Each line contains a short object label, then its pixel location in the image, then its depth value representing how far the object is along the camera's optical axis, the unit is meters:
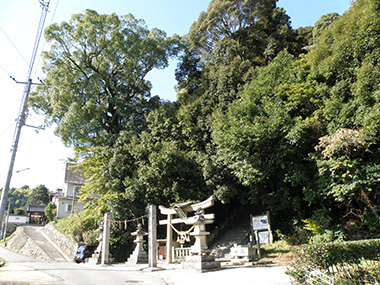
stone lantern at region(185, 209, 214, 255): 9.88
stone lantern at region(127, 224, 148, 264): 13.36
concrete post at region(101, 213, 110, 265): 13.35
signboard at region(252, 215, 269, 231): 12.35
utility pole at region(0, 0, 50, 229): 8.88
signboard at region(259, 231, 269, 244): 13.71
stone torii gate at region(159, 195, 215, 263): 11.86
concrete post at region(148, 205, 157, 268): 10.62
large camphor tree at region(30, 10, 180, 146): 20.08
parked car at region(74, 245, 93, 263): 16.91
